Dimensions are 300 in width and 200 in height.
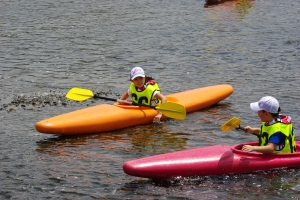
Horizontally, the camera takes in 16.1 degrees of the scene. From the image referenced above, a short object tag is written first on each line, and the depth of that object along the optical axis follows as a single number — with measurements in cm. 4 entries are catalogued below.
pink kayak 1221
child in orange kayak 1659
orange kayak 1549
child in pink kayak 1270
